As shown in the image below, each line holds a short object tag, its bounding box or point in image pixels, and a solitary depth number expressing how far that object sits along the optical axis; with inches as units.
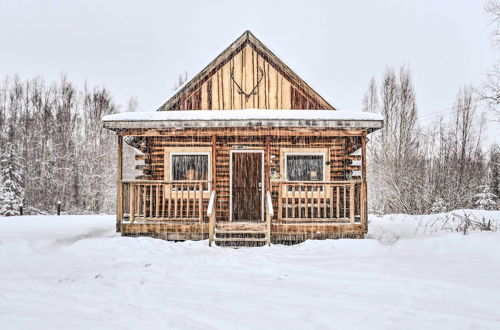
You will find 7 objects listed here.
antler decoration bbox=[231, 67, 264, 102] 480.1
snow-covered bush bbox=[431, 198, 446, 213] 730.2
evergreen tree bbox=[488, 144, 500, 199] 1073.7
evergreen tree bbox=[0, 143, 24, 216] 940.6
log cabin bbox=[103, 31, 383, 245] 467.8
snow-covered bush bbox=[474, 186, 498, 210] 862.9
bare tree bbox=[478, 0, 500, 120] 606.5
